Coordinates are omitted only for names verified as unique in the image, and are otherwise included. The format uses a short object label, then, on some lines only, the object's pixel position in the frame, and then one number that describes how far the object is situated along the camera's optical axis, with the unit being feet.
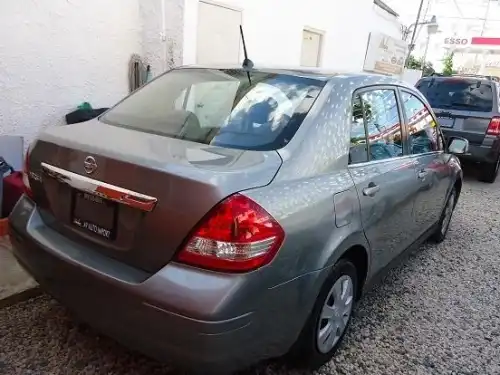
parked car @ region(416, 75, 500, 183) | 23.35
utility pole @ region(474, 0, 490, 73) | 87.89
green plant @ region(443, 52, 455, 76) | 73.72
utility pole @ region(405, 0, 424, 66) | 43.72
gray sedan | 5.61
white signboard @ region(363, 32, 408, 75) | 36.78
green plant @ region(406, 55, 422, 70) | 64.59
